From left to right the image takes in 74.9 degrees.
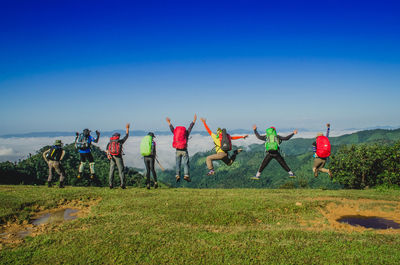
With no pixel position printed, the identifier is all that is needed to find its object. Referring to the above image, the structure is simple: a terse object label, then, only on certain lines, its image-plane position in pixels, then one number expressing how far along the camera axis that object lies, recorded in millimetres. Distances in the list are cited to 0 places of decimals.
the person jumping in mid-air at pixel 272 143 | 15359
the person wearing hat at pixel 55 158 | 16828
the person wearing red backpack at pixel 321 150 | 16031
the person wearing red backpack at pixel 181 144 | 15706
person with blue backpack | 17609
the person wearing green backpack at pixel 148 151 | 16688
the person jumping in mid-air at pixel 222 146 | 15172
